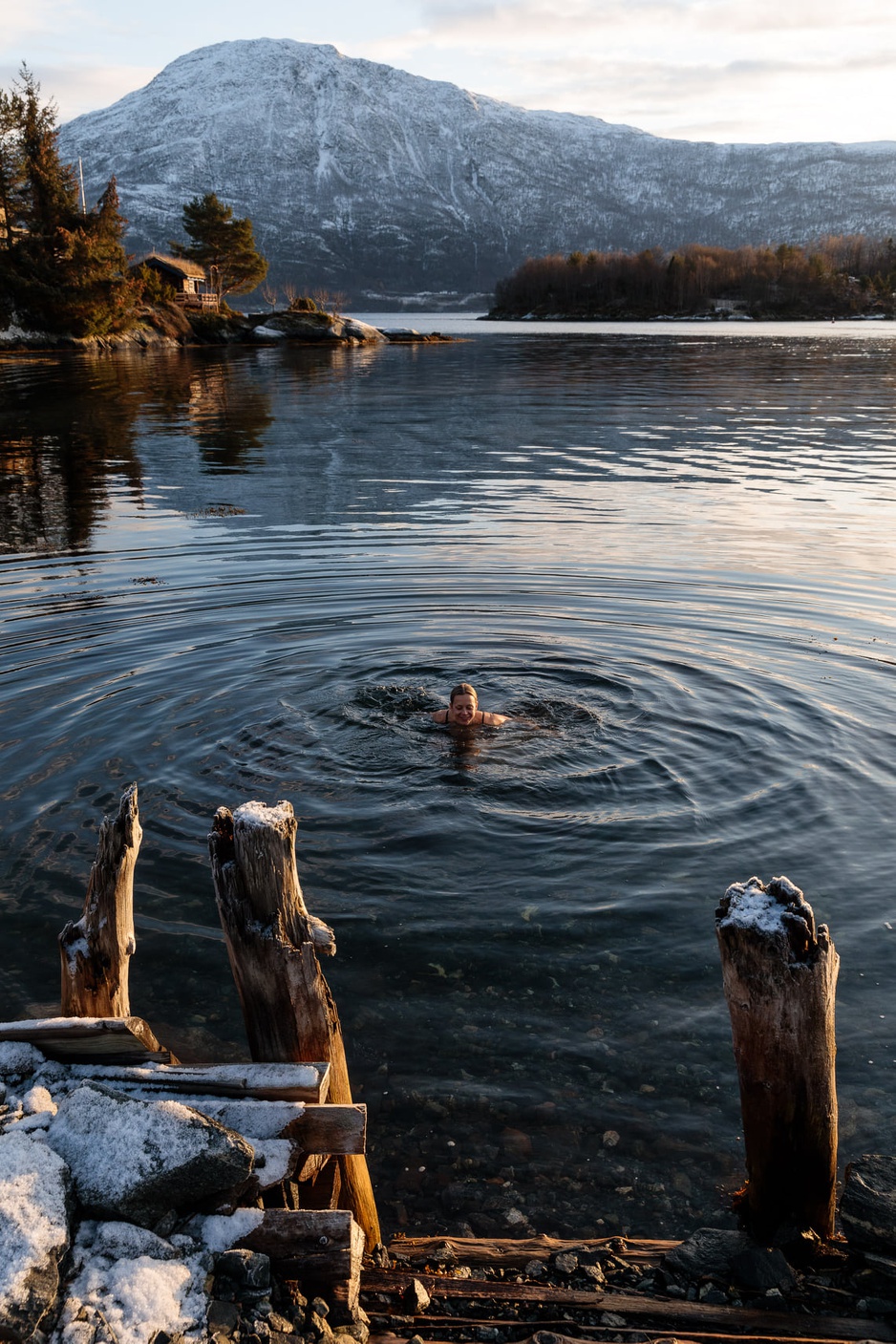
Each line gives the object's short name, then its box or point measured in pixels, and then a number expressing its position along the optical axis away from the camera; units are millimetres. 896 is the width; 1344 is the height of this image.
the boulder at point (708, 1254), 4422
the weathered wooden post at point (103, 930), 5375
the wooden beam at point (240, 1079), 4629
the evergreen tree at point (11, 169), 75600
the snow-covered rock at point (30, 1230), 3469
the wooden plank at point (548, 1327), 3998
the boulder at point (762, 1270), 4297
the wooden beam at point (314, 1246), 4121
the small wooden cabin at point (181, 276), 100250
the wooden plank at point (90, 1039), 4750
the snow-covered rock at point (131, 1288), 3562
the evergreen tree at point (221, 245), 103562
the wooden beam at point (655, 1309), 4039
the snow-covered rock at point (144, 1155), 4043
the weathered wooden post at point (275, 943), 4914
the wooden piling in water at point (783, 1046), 4512
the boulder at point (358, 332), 102312
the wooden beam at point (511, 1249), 4582
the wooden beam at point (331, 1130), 4523
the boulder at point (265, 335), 99062
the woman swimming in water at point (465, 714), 11070
